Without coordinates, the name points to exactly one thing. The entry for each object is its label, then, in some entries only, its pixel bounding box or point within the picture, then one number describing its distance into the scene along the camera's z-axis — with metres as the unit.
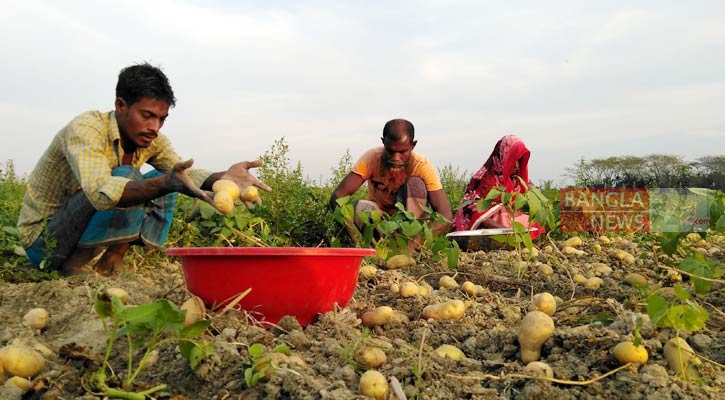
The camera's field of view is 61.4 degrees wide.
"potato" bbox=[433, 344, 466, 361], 1.90
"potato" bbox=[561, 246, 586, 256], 4.10
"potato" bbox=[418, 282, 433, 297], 2.77
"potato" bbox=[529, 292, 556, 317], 2.35
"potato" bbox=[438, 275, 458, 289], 3.04
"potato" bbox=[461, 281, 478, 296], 2.84
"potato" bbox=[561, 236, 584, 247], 4.44
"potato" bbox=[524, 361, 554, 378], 1.67
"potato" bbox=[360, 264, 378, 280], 3.13
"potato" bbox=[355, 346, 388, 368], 1.75
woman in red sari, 5.01
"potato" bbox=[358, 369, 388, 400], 1.56
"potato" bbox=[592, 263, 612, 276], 3.43
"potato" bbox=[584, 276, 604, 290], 3.07
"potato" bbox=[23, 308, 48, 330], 2.38
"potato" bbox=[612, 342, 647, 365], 1.70
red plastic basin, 2.03
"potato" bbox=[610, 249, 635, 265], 3.79
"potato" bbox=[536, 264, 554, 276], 3.34
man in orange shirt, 4.85
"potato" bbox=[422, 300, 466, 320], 2.37
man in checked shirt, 3.07
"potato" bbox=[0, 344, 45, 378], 1.79
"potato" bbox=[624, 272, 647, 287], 3.00
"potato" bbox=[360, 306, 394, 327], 2.31
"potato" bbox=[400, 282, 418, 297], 2.71
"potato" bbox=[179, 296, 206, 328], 1.93
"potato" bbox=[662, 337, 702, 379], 1.71
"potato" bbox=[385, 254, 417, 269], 3.65
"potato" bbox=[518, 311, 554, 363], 1.88
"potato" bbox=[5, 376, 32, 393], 1.72
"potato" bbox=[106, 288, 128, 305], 2.34
